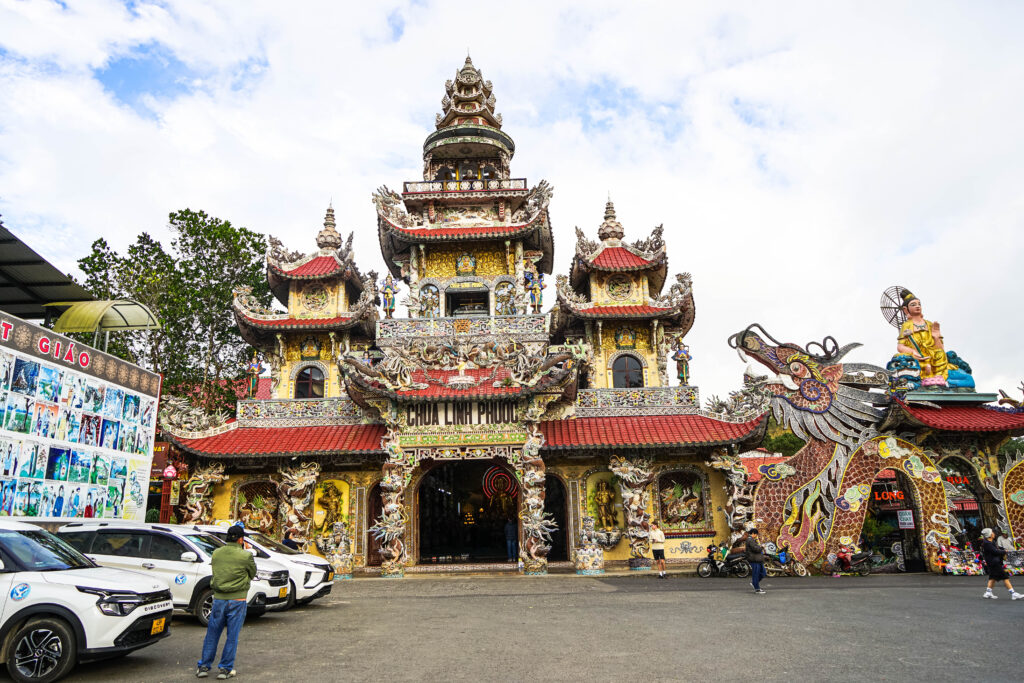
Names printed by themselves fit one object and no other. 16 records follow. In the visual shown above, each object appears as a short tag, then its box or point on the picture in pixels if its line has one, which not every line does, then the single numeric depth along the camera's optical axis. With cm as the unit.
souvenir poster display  1116
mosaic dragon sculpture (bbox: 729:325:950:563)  1716
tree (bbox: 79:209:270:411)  2244
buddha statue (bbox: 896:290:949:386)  1905
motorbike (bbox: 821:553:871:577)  1697
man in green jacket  638
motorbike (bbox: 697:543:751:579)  1680
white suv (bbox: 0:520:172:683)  618
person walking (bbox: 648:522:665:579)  1692
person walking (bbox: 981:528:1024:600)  1164
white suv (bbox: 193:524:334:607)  1140
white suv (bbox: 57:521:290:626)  963
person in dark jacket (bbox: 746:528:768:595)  1321
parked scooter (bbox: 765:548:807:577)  1694
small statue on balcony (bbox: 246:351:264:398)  2282
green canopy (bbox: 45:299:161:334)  1566
